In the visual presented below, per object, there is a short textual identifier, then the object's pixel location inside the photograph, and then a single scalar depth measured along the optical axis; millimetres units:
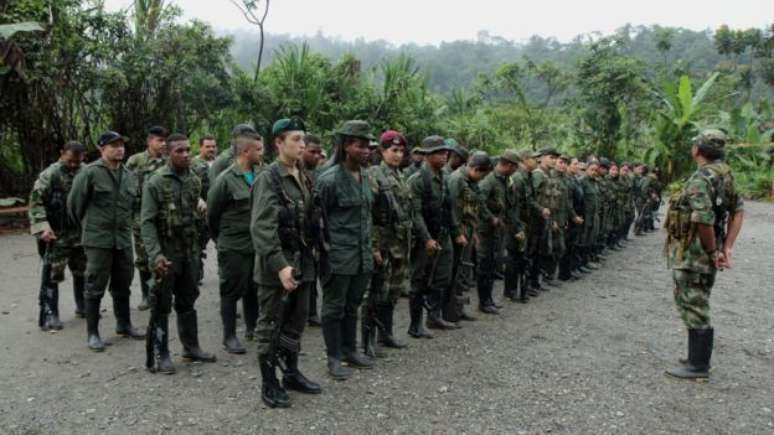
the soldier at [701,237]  4695
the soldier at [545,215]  7781
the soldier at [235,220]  5008
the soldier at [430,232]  5500
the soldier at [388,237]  5016
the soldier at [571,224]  8844
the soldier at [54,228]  5645
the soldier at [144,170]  5598
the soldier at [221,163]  6152
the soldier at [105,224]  5176
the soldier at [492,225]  6723
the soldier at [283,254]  3781
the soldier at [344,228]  4402
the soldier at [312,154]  5160
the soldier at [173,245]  4543
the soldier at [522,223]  7371
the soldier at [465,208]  6102
